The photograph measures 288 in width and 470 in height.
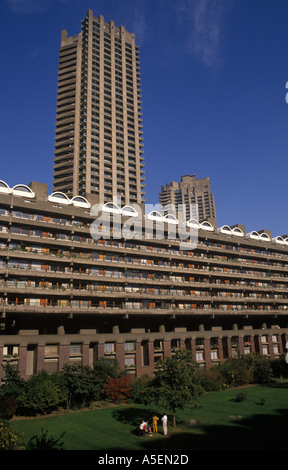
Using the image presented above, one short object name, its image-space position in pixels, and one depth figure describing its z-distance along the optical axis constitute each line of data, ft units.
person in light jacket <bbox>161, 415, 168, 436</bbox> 91.79
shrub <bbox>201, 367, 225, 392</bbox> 172.35
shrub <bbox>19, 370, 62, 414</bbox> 122.01
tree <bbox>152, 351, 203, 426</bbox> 100.99
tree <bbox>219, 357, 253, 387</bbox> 179.93
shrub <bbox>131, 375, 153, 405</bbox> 140.67
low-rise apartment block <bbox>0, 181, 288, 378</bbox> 172.96
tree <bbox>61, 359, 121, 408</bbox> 133.69
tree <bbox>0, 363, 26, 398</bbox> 125.39
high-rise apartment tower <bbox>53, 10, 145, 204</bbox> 339.77
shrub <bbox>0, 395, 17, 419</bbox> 115.56
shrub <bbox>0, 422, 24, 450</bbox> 63.15
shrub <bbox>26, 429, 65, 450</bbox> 62.03
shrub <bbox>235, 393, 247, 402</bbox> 137.69
